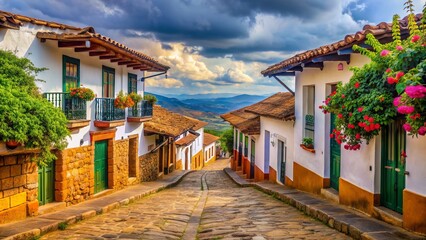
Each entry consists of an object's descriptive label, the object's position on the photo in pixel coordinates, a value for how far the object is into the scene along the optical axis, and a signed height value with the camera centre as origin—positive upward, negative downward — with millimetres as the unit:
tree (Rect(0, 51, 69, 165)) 7176 +95
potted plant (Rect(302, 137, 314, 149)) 11664 -671
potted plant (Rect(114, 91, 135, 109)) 13367 +578
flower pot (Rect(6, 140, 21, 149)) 7482 -510
